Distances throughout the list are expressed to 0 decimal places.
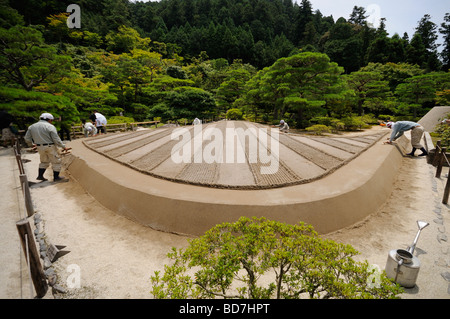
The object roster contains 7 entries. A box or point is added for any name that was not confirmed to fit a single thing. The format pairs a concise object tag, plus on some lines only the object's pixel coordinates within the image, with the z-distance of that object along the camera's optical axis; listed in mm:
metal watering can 2631
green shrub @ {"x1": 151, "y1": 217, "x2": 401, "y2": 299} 1846
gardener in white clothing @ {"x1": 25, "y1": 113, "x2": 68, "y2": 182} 5492
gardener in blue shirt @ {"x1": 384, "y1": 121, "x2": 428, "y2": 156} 7973
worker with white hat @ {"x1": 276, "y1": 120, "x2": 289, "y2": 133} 11368
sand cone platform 3596
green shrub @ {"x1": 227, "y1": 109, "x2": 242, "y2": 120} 23266
